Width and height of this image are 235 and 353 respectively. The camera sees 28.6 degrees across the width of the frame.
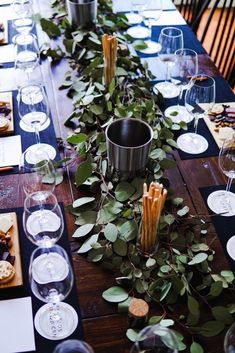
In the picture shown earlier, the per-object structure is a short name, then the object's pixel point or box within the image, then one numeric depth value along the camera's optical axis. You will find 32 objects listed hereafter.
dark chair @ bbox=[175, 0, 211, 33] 2.46
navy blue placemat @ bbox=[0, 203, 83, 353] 1.00
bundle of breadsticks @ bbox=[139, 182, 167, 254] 1.06
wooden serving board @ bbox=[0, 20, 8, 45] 1.98
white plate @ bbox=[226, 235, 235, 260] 1.19
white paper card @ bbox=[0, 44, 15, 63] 1.89
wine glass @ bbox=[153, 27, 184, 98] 1.75
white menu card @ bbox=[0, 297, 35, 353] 0.99
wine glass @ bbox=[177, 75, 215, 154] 1.51
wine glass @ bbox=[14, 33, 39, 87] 1.77
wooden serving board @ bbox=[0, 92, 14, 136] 1.53
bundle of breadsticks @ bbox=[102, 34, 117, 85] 1.55
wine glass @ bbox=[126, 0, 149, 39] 2.06
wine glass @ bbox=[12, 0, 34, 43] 2.08
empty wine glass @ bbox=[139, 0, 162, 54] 2.01
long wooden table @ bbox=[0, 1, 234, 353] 1.01
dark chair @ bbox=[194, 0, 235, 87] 2.23
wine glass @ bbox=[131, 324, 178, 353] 0.86
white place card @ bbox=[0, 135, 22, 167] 1.43
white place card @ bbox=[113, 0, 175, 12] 2.24
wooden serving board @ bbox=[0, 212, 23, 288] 1.09
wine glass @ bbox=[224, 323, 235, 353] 0.93
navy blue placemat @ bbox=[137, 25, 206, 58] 1.99
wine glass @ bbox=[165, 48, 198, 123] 1.67
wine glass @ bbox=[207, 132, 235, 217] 1.32
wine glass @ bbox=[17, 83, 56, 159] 1.48
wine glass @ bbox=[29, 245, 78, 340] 1.01
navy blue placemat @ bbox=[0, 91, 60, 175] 1.50
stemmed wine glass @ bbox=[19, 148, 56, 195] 1.24
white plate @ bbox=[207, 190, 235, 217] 1.30
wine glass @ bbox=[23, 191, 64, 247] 1.11
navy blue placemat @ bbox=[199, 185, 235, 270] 1.23
